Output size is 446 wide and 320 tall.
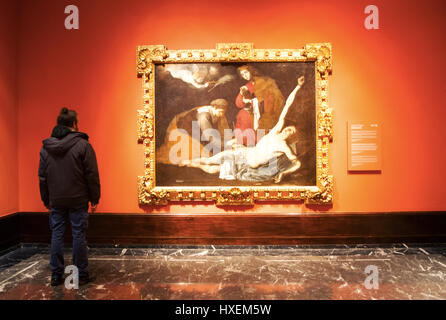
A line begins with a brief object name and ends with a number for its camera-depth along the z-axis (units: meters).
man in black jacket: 2.90
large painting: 4.12
